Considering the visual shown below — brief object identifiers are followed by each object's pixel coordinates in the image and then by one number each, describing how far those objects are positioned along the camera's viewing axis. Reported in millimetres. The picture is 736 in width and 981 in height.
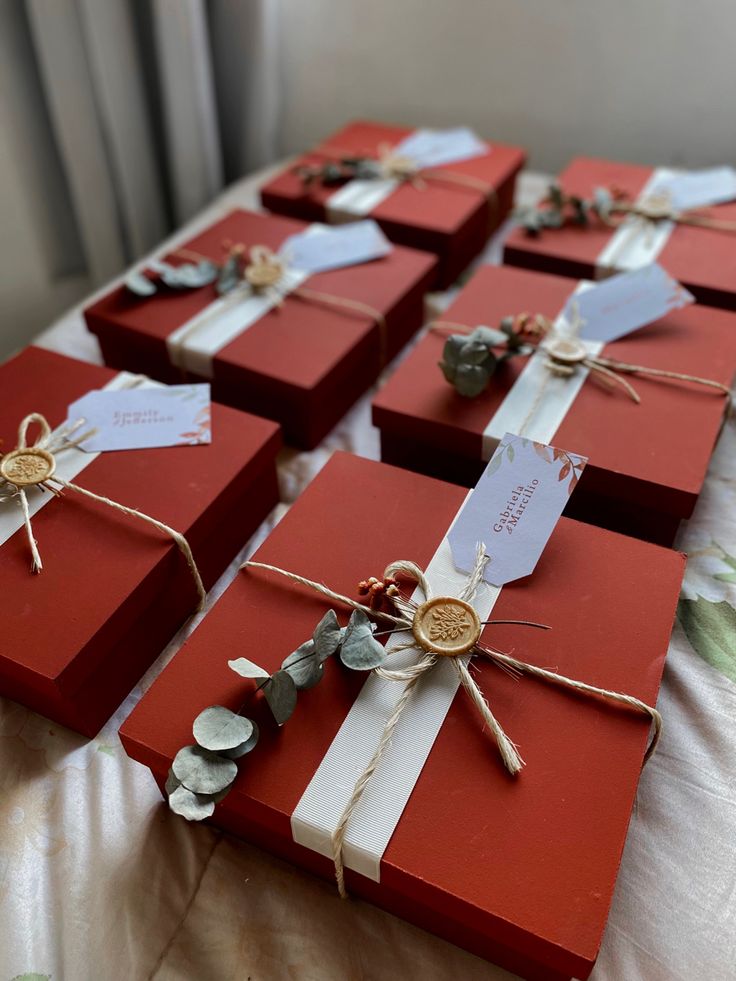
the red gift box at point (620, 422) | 689
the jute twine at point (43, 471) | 645
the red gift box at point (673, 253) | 911
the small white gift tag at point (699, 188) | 1036
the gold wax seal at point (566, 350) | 774
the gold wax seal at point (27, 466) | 671
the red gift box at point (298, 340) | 829
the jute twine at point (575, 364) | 754
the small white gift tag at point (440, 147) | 1179
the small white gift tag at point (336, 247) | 971
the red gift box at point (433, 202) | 1059
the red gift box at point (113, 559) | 585
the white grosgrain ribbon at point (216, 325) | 856
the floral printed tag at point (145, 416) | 725
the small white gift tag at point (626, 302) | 818
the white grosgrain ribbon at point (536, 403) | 727
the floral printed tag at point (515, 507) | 603
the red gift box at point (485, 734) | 467
